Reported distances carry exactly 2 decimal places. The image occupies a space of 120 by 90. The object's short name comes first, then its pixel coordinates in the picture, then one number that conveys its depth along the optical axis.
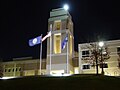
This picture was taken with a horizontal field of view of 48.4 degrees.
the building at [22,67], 31.10
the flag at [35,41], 24.07
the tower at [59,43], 27.67
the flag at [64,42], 25.79
